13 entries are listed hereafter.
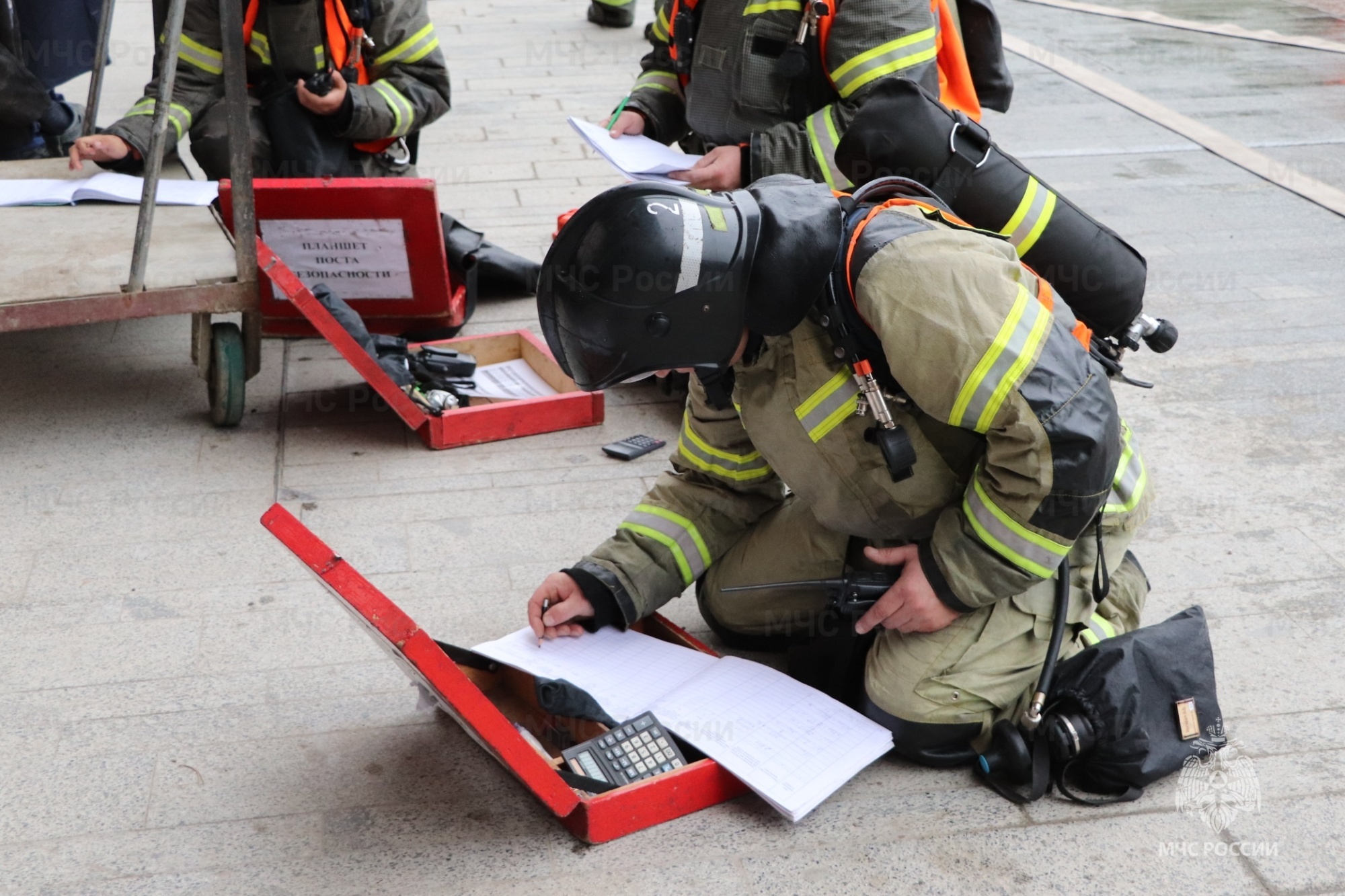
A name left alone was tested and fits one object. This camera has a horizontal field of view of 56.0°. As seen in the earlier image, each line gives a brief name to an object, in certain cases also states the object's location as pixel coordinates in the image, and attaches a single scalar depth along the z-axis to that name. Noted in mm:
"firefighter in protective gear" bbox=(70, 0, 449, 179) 4227
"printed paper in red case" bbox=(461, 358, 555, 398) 4004
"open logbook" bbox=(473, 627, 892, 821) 2248
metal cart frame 3252
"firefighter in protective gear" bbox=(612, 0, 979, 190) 3291
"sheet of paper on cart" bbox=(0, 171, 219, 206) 4164
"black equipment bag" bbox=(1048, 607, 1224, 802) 2252
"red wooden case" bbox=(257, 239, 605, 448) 3508
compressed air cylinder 2699
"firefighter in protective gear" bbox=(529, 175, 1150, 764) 2049
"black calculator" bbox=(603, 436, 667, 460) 3723
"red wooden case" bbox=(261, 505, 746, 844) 1939
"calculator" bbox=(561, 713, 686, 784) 2250
